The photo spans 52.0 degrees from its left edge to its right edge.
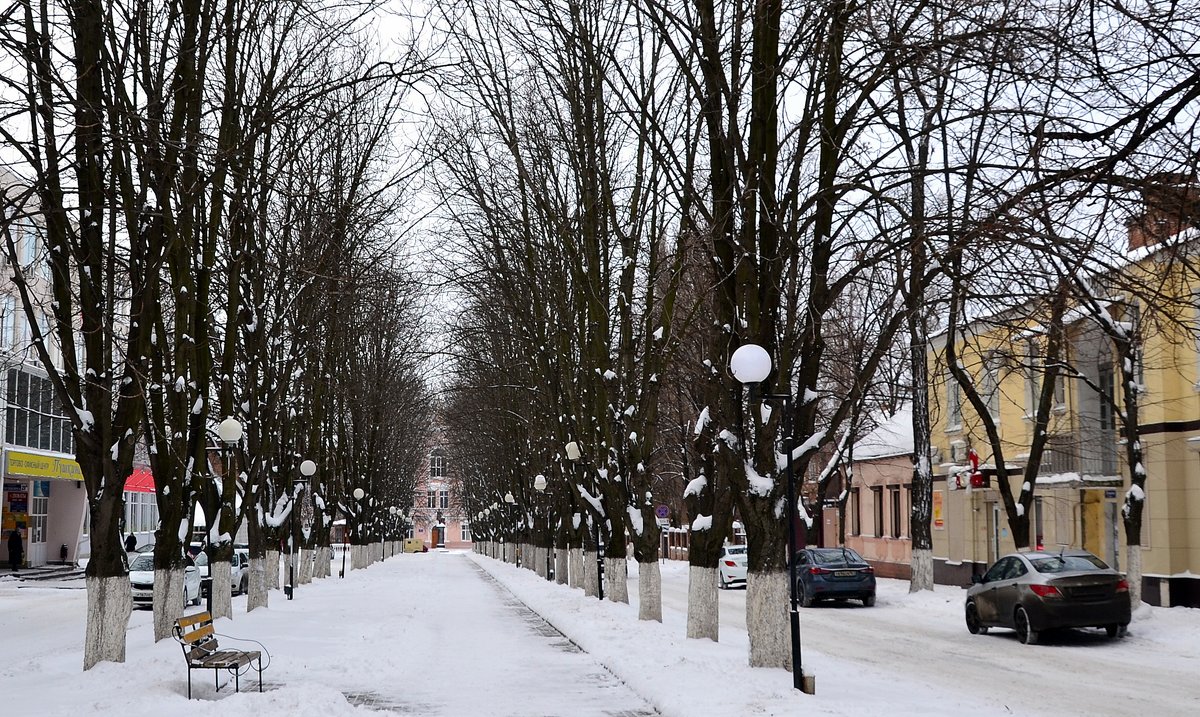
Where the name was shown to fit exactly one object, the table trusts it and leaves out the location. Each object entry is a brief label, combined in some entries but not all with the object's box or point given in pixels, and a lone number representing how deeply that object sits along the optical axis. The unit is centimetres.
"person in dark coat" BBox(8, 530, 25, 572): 5450
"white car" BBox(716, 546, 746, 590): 4350
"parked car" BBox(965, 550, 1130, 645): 1989
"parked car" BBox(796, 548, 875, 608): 3178
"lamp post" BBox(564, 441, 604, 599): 2500
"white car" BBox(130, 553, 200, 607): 3244
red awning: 6631
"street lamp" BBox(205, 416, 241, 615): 1975
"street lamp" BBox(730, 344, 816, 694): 1216
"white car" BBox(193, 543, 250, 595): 3731
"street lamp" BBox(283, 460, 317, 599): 3089
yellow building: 2669
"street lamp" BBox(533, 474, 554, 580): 4416
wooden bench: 1248
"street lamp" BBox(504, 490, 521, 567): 6394
